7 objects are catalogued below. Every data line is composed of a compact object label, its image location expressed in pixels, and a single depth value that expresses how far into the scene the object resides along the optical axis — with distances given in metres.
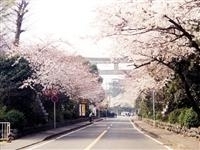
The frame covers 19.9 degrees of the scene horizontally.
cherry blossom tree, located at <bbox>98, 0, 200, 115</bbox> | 17.45
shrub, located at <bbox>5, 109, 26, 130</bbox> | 34.33
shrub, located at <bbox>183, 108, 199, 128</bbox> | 35.38
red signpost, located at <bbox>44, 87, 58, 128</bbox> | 47.90
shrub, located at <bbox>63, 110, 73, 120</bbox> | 64.47
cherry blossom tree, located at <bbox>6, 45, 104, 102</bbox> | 45.31
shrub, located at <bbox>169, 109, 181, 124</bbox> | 44.00
